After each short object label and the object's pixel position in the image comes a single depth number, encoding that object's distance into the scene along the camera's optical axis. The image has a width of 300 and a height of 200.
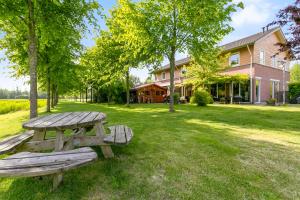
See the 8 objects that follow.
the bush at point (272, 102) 12.56
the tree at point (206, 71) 12.99
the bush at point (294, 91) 15.77
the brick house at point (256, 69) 13.47
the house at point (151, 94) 19.09
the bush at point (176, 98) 14.38
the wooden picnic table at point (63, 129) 1.98
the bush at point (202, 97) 11.03
